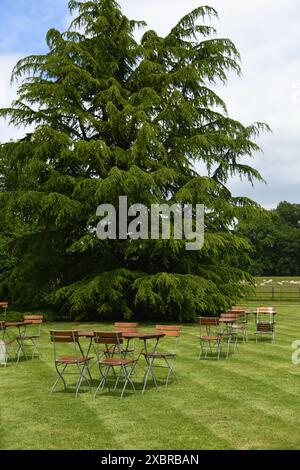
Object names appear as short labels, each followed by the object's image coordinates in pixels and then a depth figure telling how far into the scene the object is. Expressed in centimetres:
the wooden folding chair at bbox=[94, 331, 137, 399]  895
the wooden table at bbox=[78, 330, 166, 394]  943
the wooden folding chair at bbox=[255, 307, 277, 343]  1537
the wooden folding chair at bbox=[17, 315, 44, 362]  1312
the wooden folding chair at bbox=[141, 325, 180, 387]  963
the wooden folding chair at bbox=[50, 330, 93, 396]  923
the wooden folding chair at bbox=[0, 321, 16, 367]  1196
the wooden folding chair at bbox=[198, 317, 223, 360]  1252
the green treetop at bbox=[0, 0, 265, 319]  2197
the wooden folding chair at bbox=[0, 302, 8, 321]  1895
